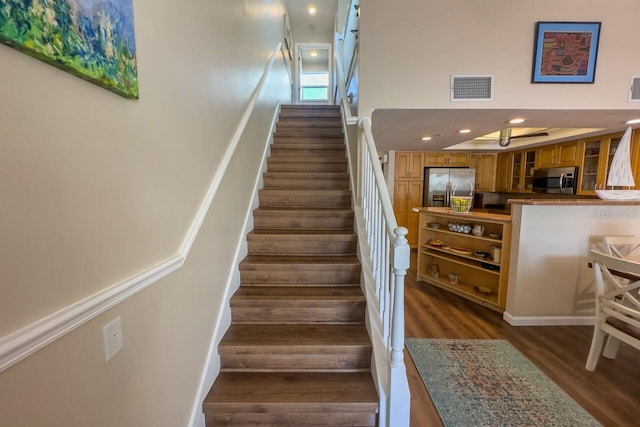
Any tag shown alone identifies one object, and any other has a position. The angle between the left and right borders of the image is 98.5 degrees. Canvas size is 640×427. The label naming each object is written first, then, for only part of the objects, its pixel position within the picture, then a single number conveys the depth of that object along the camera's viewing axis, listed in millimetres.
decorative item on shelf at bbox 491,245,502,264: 3096
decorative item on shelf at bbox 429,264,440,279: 3883
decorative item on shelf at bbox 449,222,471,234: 3438
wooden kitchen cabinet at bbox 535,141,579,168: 4250
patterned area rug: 1648
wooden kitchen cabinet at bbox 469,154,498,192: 6012
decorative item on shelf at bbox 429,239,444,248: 3832
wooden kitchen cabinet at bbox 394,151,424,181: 5941
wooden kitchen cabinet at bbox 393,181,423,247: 5961
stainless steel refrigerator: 5812
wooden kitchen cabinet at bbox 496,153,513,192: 5684
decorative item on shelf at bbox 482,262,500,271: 3148
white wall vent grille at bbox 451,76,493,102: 2395
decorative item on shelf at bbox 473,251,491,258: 3279
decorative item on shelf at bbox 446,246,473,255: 3463
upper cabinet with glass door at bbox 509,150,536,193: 5164
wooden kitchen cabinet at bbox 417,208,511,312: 3062
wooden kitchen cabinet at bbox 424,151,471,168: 5938
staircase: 1438
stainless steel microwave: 4199
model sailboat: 2713
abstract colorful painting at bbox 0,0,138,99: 536
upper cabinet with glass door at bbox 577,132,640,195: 3436
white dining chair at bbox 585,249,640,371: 1838
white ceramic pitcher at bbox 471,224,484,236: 3301
